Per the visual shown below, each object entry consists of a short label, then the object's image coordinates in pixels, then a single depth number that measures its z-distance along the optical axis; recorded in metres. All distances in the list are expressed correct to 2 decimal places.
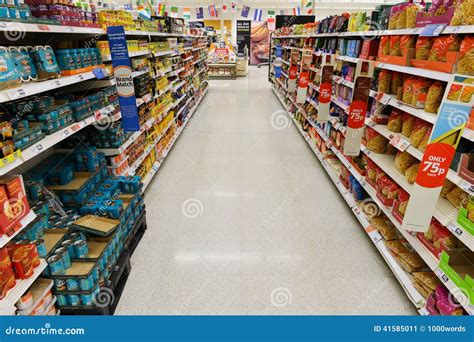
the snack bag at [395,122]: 2.64
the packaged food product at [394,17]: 2.51
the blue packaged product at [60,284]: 1.96
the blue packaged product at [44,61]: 2.02
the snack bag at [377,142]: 3.00
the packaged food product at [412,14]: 2.28
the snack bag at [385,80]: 2.77
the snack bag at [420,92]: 2.20
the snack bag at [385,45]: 2.70
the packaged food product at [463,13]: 1.68
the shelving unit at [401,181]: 1.77
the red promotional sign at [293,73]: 6.86
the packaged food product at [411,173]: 2.30
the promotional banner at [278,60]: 10.23
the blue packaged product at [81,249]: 2.10
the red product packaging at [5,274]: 1.57
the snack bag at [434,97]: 2.07
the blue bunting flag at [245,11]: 15.75
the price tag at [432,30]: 1.88
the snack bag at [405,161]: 2.51
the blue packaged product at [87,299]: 1.99
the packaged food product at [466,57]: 1.72
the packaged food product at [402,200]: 2.38
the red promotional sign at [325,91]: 4.02
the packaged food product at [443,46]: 1.87
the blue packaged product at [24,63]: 1.84
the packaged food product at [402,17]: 2.41
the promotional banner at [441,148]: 1.58
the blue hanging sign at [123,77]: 2.78
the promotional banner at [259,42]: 21.00
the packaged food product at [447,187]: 2.06
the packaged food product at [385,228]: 2.74
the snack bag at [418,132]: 2.20
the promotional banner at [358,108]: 2.80
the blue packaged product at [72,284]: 1.97
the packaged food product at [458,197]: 1.83
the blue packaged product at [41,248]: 1.90
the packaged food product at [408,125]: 2.45
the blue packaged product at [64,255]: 1.98
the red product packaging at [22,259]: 1.68
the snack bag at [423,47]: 2.17
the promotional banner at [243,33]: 20.03
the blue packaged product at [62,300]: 2.00
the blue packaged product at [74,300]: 2.00
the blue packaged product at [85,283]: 1.97
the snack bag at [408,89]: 2.33
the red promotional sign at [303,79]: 5.25
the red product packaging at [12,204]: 1.54
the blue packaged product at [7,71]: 1.59
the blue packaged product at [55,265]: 1.92
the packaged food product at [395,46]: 2.54
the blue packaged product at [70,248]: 2.09
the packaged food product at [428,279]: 2.12
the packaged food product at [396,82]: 2.71
